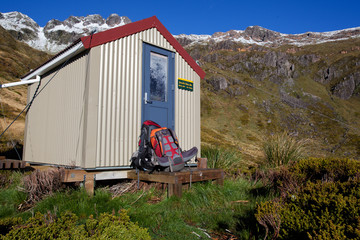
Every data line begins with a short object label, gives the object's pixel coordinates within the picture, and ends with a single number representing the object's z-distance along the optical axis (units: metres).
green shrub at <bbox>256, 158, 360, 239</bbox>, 2.17
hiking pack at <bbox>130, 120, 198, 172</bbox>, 5.04
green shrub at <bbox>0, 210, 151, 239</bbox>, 1.85
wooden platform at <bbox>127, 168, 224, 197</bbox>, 4.80
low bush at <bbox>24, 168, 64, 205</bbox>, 4.85
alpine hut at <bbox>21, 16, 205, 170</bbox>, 5.59
